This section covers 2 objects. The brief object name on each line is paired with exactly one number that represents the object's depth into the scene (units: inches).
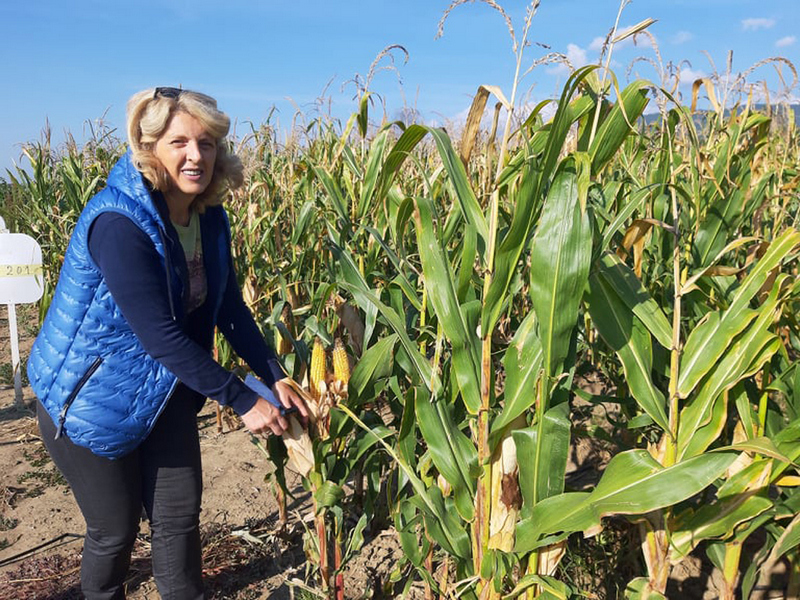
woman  71.6
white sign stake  181.0
